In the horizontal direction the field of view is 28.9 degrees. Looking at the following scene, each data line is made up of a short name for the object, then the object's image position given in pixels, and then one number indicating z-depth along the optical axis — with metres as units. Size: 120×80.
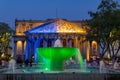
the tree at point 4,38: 48.81
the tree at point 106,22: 35.86
